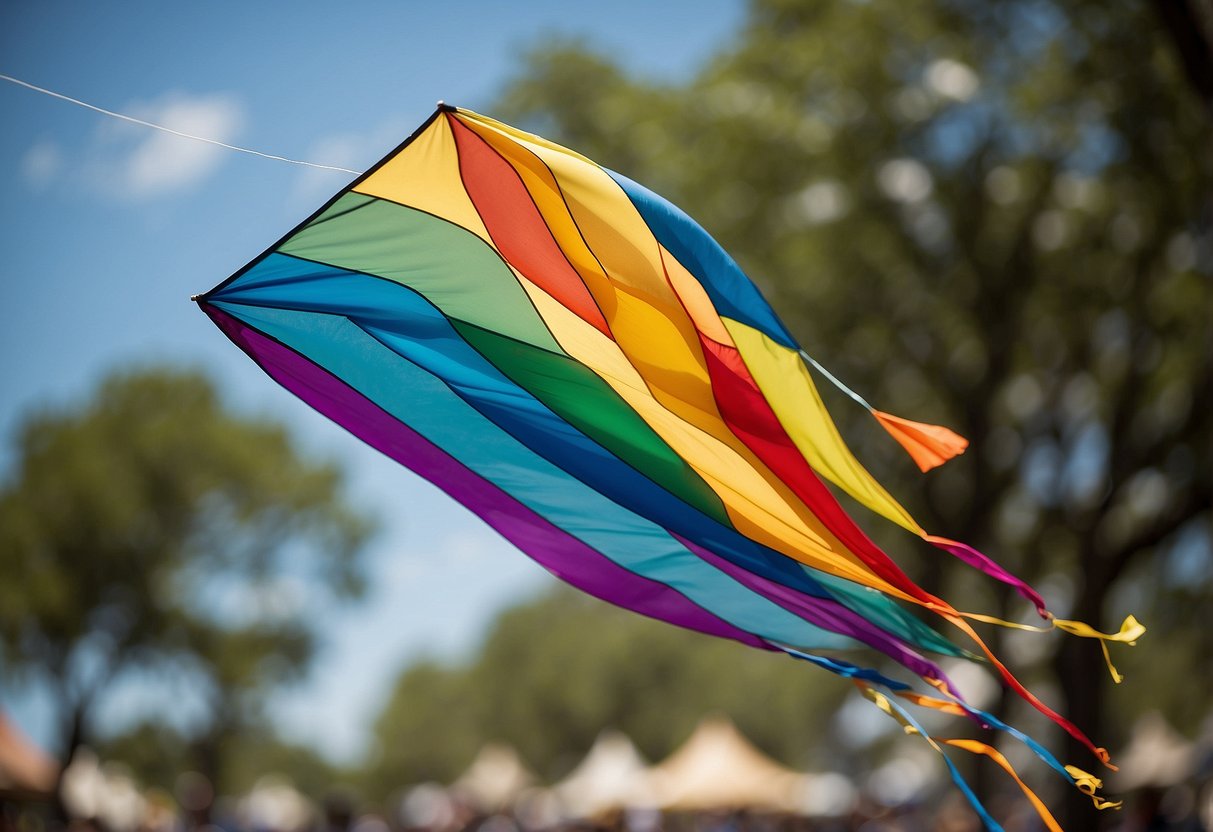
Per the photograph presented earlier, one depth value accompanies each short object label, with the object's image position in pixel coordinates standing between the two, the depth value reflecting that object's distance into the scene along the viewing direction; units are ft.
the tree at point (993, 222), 57.00
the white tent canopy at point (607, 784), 96.43
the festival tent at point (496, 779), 110.32
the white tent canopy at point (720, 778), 88.94
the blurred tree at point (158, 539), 115.34
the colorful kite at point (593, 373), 15.84
